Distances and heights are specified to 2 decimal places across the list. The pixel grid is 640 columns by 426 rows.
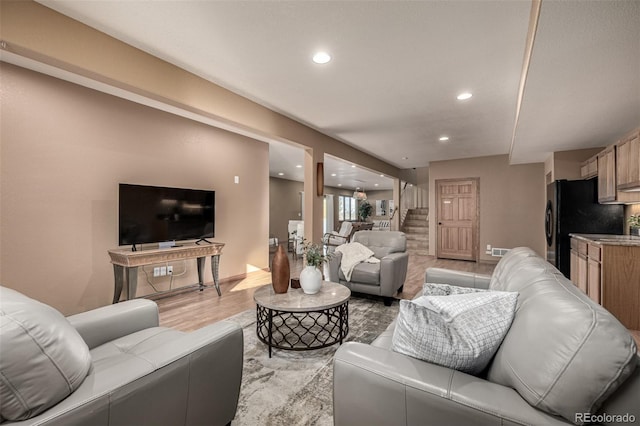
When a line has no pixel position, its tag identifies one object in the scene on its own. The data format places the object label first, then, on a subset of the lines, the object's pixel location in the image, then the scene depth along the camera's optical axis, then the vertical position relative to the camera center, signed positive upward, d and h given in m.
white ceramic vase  2.53 -0.60
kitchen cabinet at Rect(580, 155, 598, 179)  4.02 +0.68
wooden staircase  7.91 -0.52
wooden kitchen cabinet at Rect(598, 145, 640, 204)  3.18 +0.43
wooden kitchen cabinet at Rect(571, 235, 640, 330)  2.81 -0.64
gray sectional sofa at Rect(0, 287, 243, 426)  0.81 -0.57
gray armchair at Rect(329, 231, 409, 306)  3.42 -0.69
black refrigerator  3.86 -0.01
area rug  1.62 -1.14
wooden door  7.00 -0.12
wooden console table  3.19 -0.56
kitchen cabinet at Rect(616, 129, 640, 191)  2.81 +0.54
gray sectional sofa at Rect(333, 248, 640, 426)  0.77 -0.53
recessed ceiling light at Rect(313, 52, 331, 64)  2.42 +1.33
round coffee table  2.25 -0.87
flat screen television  3.41 -0.03
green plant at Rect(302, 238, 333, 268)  2.61 -0.40
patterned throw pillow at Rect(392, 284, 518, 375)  1.05 -0.43
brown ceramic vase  2.52 -0.52
